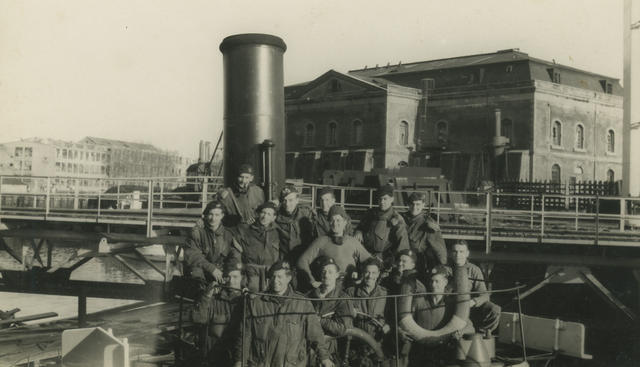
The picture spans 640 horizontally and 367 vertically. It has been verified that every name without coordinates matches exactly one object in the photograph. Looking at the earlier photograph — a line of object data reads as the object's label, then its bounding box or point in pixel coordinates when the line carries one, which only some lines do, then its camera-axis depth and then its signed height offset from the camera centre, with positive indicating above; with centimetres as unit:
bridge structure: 1096 -101
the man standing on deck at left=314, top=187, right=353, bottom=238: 619 -25
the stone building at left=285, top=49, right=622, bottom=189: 3356 +474
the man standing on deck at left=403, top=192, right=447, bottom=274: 635 -50
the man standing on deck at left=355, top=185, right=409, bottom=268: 612 -41
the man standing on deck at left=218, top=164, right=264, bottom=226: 634 -10
